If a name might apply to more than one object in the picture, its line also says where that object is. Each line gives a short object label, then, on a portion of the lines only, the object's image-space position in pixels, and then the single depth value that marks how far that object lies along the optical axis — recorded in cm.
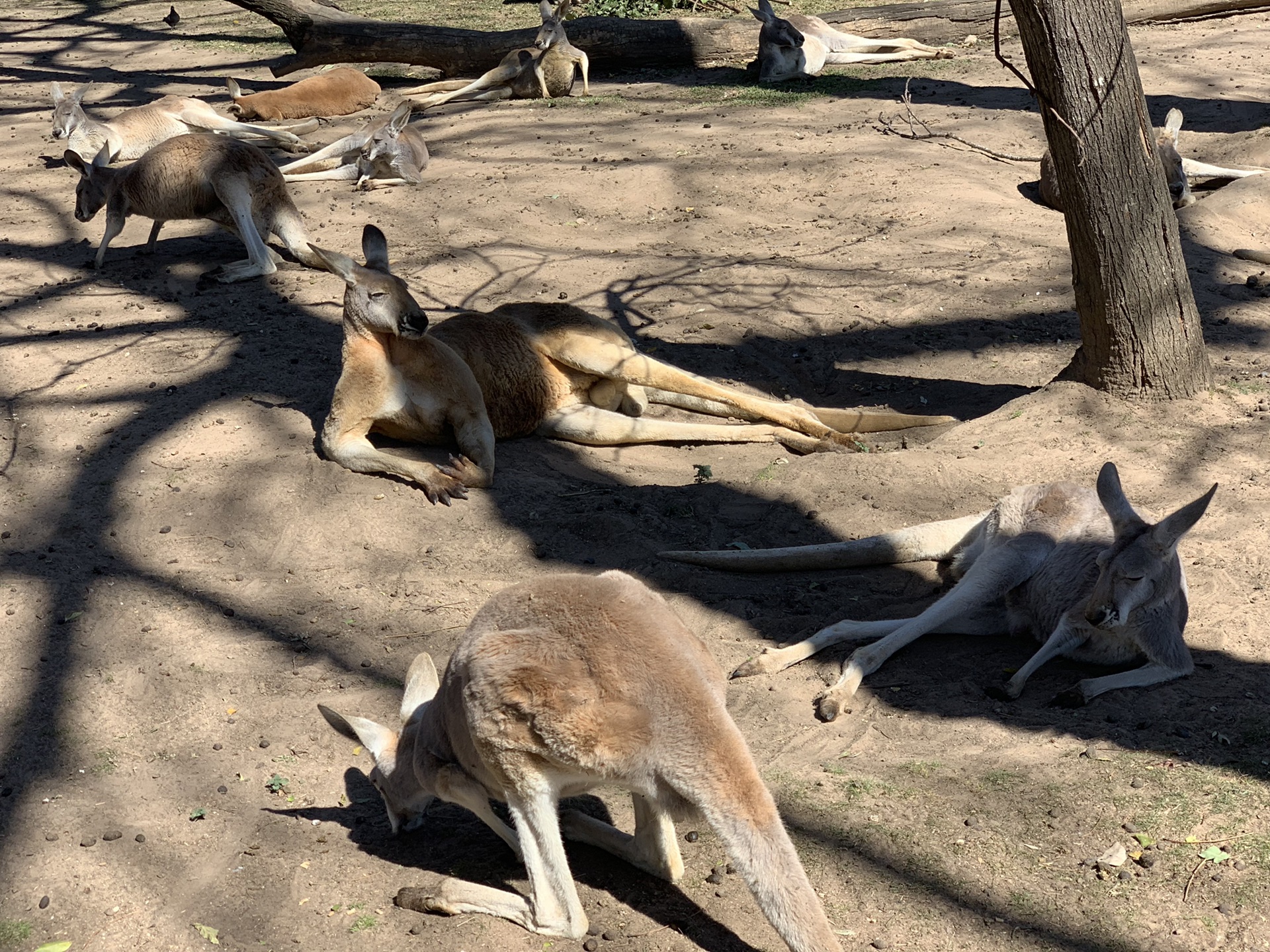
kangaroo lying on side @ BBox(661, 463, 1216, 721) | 371
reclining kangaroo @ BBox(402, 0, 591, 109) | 1129
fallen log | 1224
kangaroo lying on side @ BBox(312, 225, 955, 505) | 538
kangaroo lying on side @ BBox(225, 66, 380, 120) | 1141
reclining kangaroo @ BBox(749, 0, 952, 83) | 1153
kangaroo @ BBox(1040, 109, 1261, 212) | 811
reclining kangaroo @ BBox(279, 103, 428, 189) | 929
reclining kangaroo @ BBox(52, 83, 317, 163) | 1048
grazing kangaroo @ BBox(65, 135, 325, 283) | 773
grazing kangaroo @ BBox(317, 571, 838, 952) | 245
